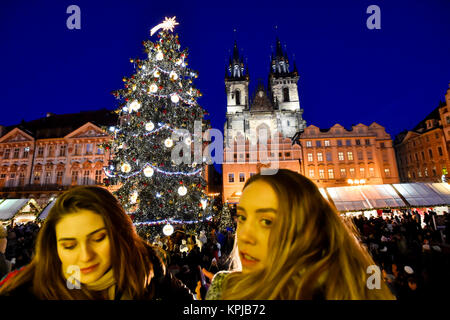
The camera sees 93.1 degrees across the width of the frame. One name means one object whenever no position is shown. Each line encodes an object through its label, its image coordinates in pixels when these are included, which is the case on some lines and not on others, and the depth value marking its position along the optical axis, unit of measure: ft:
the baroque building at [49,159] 104.12
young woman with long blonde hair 3.57
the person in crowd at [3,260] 12.59
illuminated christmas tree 30.19
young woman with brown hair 5.14
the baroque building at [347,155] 115.85
